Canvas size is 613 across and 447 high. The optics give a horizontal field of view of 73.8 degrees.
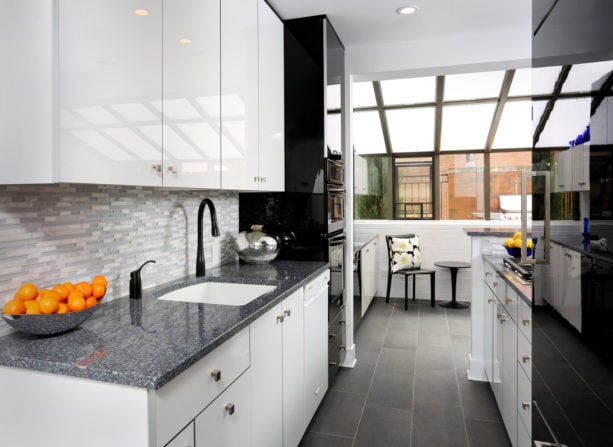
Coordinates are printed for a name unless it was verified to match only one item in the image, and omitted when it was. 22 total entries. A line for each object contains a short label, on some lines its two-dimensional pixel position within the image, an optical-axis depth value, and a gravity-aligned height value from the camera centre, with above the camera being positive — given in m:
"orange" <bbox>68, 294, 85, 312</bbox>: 1.26 -0.27
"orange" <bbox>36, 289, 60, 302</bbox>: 1.24 -0.24
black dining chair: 5.21 -0.55
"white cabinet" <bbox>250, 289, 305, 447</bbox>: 1.64 -0.72
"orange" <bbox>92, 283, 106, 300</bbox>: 1.36 -0.25
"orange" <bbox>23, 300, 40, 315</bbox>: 1.21 -0.27
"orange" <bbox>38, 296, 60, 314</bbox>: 1.22 -0.27
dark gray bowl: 1.19 -0.32
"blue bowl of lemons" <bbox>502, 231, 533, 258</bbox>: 2.58 -0.20
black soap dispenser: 1.77 -0.30
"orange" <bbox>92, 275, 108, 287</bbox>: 1.36 -0.22
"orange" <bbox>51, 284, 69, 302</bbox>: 1.29 -0.24
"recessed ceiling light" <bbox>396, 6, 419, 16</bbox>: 2.67 +1.36
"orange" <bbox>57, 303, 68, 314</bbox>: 1.25 -0.29
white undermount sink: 2.10 -0.41
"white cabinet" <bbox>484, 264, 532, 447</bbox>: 1.81 -0.76
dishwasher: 2.31 -0.78
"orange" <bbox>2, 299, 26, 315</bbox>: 1.19 -0.27
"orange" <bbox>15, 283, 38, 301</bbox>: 1.23 -0.24
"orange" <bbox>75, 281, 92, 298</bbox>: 1.34 -0.24
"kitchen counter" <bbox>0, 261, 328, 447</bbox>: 1.03 -0.45
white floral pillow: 5.21 -0.49
